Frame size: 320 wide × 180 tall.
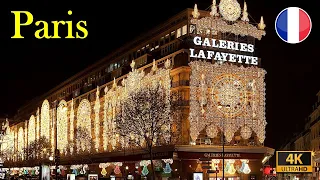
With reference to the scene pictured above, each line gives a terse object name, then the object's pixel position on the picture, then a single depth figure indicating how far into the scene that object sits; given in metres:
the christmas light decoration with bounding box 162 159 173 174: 85.81
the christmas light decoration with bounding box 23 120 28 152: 194.65
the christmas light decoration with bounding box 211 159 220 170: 86.61
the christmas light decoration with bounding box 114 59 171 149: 78.06
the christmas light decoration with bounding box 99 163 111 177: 110.04
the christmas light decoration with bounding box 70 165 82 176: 129.29
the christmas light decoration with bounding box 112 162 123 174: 103.94
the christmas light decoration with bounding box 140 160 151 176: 92.25
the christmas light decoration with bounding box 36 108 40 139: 173.62
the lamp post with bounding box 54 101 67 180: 53.91
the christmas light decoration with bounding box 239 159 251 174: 88.62
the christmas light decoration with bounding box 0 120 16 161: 191.75
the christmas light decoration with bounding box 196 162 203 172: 85.21
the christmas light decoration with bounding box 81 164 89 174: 124.43
